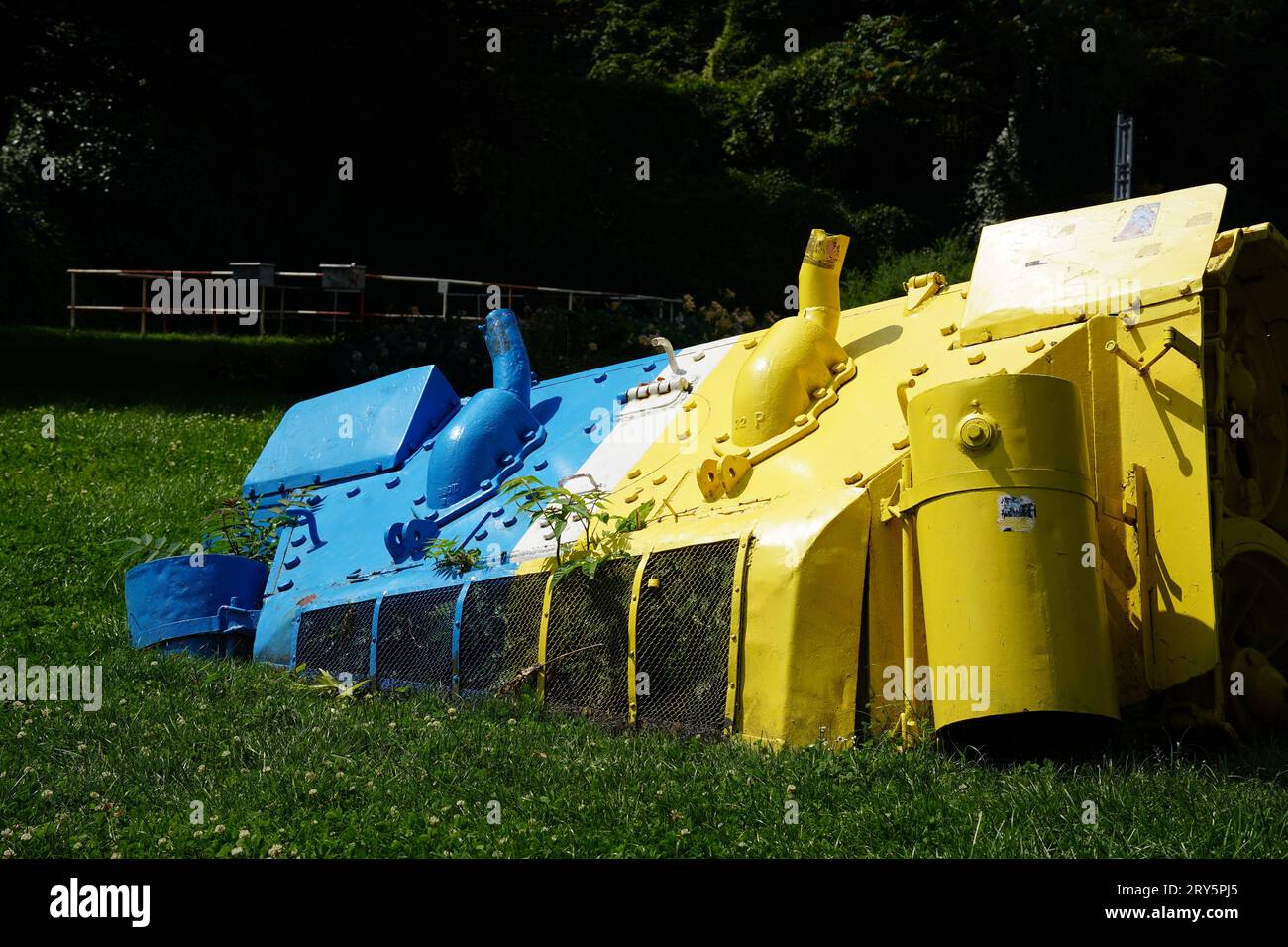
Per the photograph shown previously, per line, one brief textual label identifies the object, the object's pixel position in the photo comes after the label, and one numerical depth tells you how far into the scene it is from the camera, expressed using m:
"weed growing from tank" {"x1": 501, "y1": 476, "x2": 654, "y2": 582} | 5.88
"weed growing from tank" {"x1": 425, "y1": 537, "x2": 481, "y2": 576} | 6.54
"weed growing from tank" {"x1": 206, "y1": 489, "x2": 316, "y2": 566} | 8.09
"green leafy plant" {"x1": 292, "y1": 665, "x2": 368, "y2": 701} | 6.44
